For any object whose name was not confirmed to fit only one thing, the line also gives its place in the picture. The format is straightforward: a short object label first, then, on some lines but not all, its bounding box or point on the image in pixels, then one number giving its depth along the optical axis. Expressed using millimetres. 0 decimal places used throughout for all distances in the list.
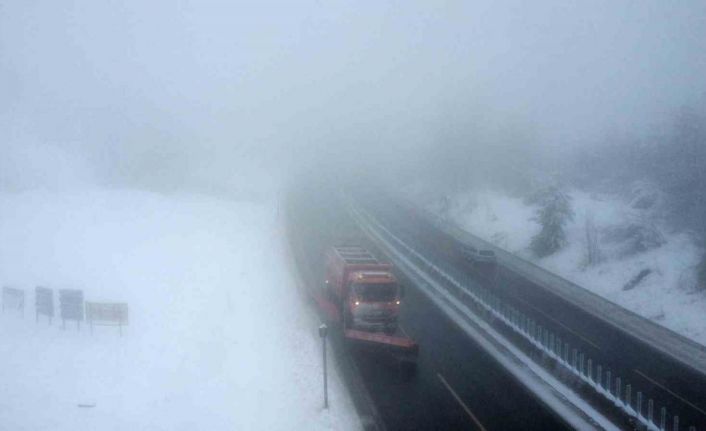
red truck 23406
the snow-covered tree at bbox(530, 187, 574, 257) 45469
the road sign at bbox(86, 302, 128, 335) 25984
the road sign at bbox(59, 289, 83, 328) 25844
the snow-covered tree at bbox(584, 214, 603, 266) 41938
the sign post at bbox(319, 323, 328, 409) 18641
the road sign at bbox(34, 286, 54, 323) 26500
